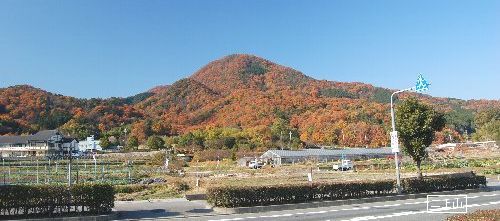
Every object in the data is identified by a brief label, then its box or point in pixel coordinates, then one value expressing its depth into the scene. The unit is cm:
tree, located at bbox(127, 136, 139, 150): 9895
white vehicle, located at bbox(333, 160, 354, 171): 6400
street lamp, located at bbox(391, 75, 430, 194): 2303
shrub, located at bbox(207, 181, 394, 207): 1952
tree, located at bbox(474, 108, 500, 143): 11200
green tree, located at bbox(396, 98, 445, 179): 2961
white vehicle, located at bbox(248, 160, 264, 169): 6959
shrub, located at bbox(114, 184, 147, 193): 3081
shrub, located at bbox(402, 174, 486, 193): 2591
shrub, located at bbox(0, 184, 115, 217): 1631
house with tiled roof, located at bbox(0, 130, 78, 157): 8469
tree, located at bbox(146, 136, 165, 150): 9850
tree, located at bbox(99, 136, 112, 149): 9814
